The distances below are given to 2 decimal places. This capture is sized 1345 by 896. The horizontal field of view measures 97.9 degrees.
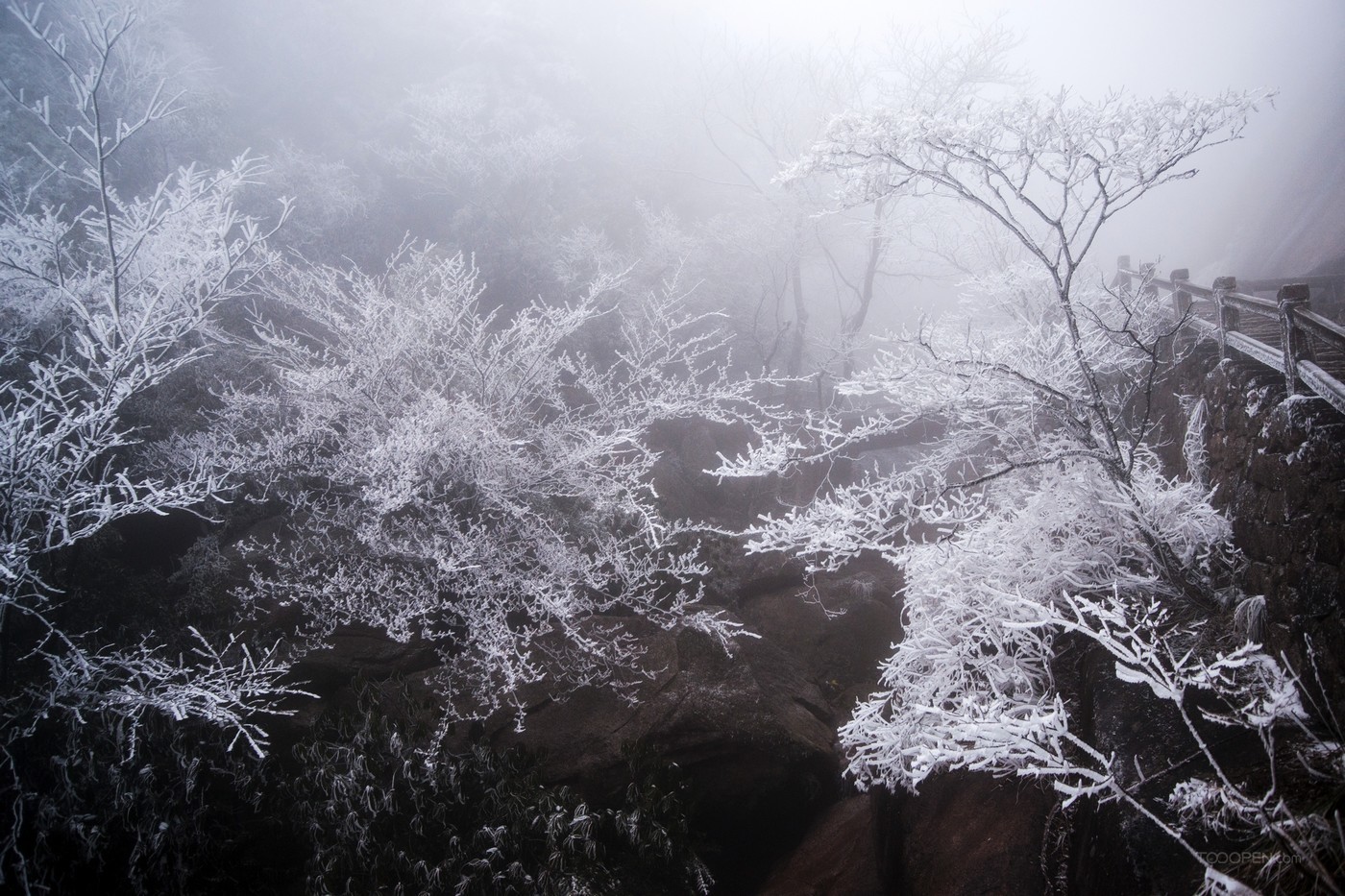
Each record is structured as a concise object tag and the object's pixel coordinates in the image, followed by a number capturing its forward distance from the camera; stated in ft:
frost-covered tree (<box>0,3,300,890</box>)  15.23
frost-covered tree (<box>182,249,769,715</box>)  21.18
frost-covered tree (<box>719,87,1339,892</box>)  13.87
